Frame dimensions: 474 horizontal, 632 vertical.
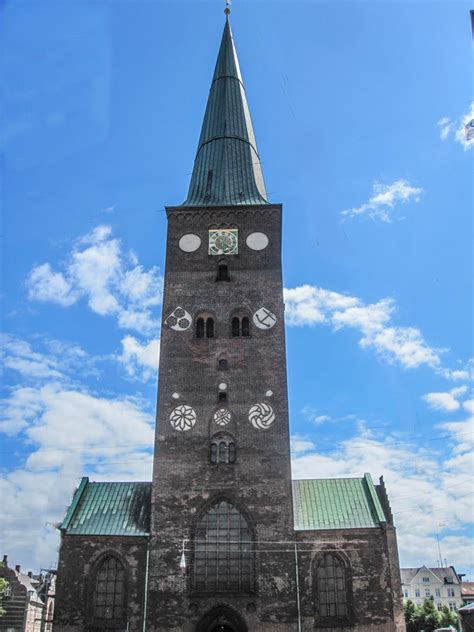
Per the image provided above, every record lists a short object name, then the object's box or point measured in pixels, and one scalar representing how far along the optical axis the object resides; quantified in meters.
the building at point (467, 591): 89.05
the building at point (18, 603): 51.41
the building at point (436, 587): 86.31
